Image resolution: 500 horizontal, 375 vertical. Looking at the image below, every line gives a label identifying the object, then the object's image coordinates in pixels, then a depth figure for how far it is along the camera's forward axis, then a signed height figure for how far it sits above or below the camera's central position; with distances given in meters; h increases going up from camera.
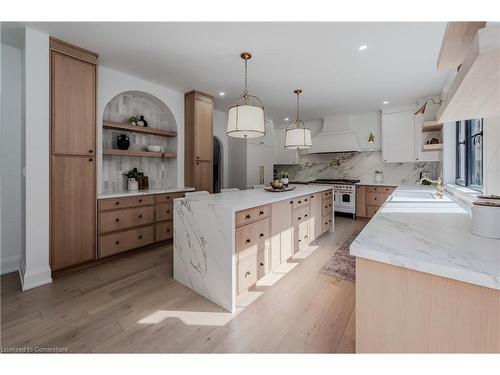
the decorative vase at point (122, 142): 3.37 +0.65
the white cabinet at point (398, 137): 4.60 +1.02
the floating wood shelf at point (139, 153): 3.17 +0.48
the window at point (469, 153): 2.44 +0.39
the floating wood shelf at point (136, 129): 3.14 +0.86
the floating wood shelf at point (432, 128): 3.71 +1.00
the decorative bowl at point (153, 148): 3.63 +0.60
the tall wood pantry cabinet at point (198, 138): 3.91 +0.83
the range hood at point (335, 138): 5.27 +1.15
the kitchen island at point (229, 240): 1.82 -0.51
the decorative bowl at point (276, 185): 2.98 +0.00
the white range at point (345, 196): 5.16 -0.27
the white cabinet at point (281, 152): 6.34 +0.95
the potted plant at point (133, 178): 3.43 +0.10
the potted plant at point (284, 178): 3.17 +0.09
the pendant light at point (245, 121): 2.28 +0.66
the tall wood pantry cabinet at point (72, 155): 2.36 +0.33
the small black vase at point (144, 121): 3.58 +1.03
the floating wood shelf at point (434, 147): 3.75 +0.65
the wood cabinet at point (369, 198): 4.93 -0.30
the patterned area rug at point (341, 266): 2.43 -0.97
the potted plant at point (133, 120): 3.46 +1.00
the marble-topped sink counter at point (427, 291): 0.65 -0.35
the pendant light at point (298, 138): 3.35 +0.70
